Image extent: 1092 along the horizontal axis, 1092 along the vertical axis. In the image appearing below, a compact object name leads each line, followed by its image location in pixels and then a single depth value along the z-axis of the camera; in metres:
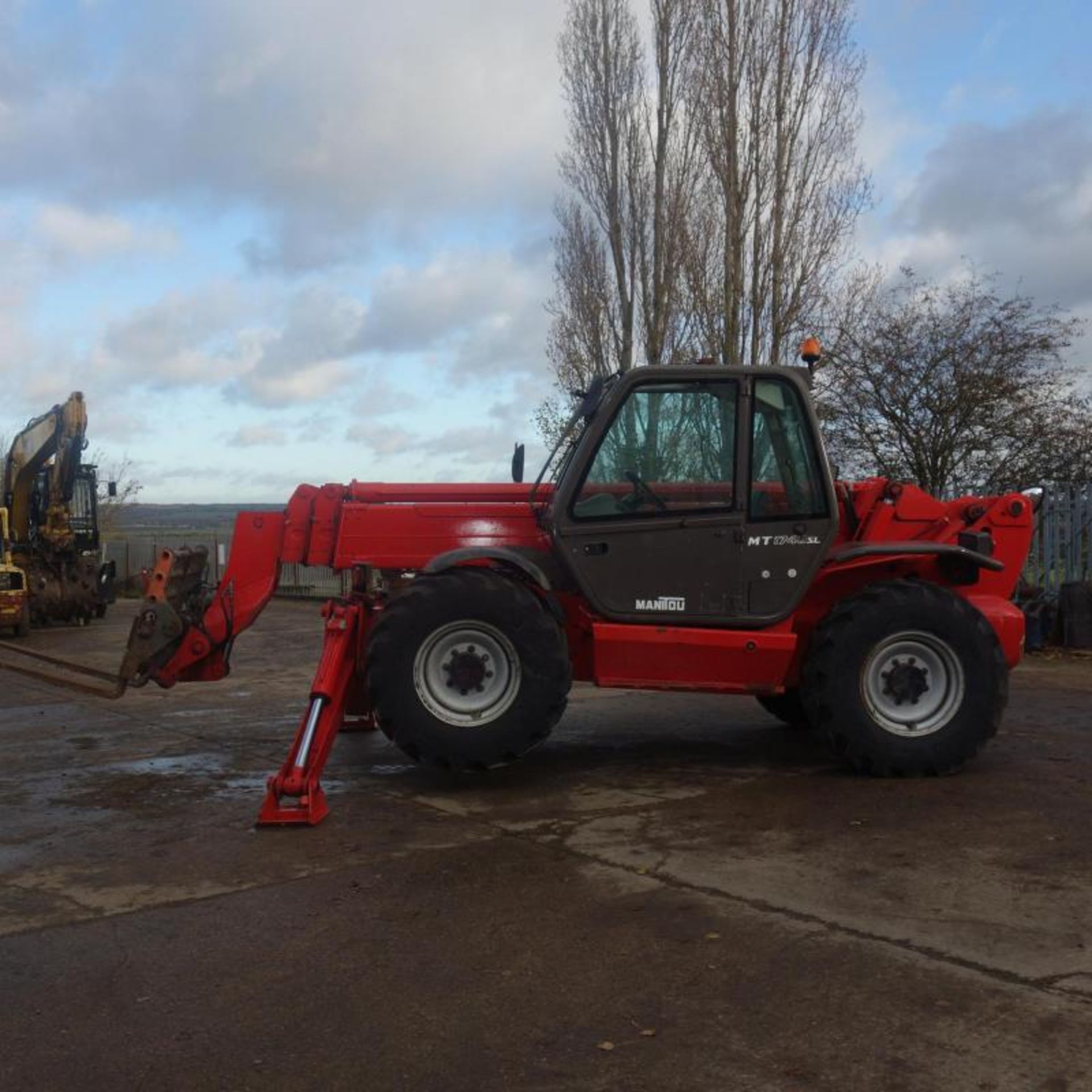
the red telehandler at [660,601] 6.64
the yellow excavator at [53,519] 21.86
